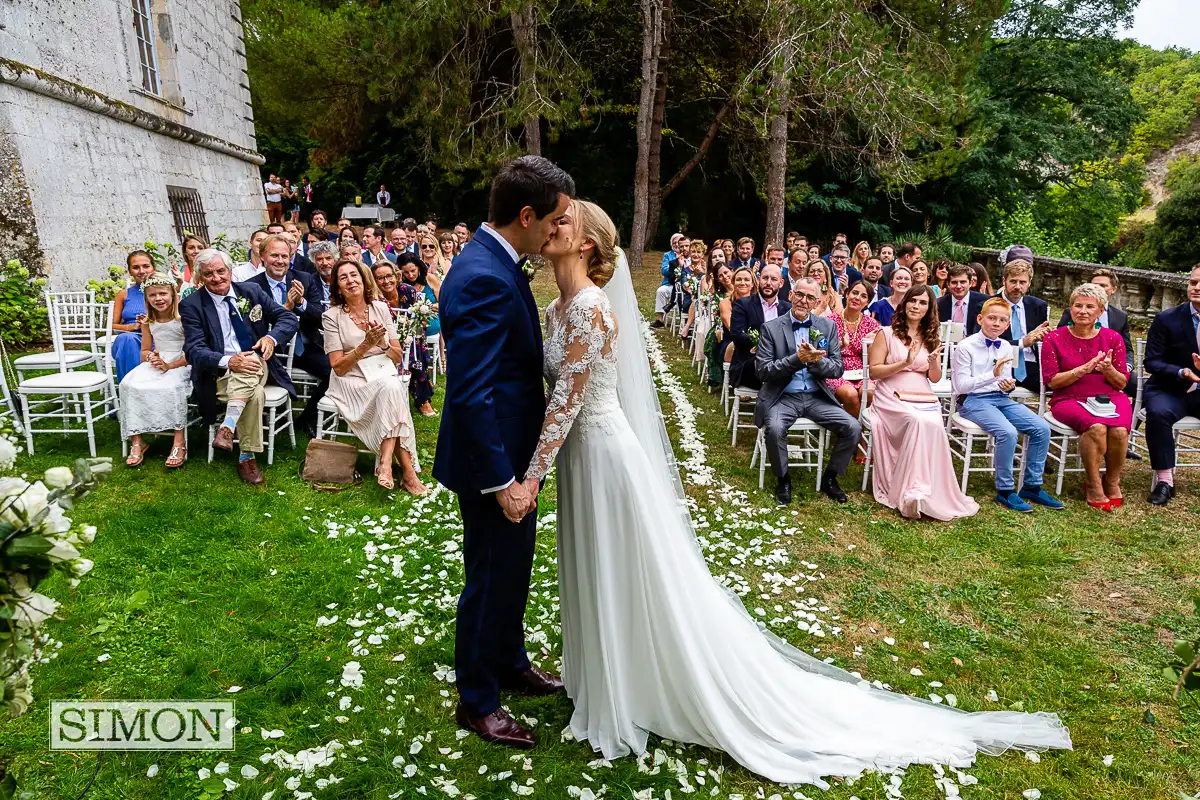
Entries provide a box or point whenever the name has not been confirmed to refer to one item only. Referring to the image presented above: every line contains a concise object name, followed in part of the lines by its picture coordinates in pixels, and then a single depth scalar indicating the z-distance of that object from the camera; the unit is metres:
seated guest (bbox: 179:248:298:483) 5.82
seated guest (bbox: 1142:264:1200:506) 5.97
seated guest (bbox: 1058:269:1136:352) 6.24
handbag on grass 5.93
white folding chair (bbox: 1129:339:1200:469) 5.97
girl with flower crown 5.84
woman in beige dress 5.83
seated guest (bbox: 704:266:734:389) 8.11
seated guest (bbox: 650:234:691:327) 13.00
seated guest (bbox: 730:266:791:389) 7.29
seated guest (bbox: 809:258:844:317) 7.79
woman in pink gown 5.72
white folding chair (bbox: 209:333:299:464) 6.09
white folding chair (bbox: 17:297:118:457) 5.92
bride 2.85
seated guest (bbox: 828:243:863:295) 9.91
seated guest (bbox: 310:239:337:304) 7.59
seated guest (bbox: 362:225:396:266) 9.88
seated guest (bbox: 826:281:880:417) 6.85
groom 2.66
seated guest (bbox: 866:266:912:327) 7.89
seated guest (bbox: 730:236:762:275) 11.01
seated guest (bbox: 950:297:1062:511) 5.92
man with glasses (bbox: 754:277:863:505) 5.96
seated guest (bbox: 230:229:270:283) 7.98
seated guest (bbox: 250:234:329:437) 6.82
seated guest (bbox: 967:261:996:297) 8.71
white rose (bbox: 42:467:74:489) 1.45
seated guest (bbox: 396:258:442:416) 7.53
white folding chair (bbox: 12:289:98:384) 6.52
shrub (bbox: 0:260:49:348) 8.25
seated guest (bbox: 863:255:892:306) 8.77
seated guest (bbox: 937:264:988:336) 7.90
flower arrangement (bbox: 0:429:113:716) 1.41
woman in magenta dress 5.89
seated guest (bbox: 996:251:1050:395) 6.73
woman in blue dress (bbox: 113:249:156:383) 6.76
